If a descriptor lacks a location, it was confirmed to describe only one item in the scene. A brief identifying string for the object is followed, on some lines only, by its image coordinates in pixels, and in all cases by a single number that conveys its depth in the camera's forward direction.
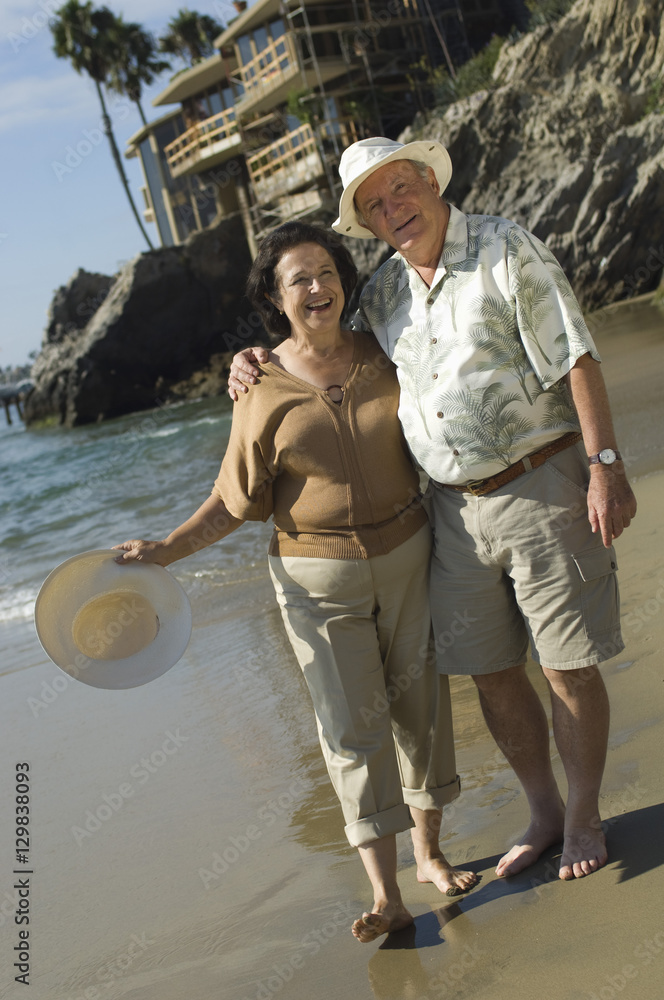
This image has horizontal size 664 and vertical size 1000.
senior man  2.55
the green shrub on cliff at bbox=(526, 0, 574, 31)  22.62
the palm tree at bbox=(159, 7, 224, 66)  39.91
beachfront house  26.34
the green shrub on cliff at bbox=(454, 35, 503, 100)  23.42
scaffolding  26.17
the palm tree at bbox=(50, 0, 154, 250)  41.97
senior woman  2.68
